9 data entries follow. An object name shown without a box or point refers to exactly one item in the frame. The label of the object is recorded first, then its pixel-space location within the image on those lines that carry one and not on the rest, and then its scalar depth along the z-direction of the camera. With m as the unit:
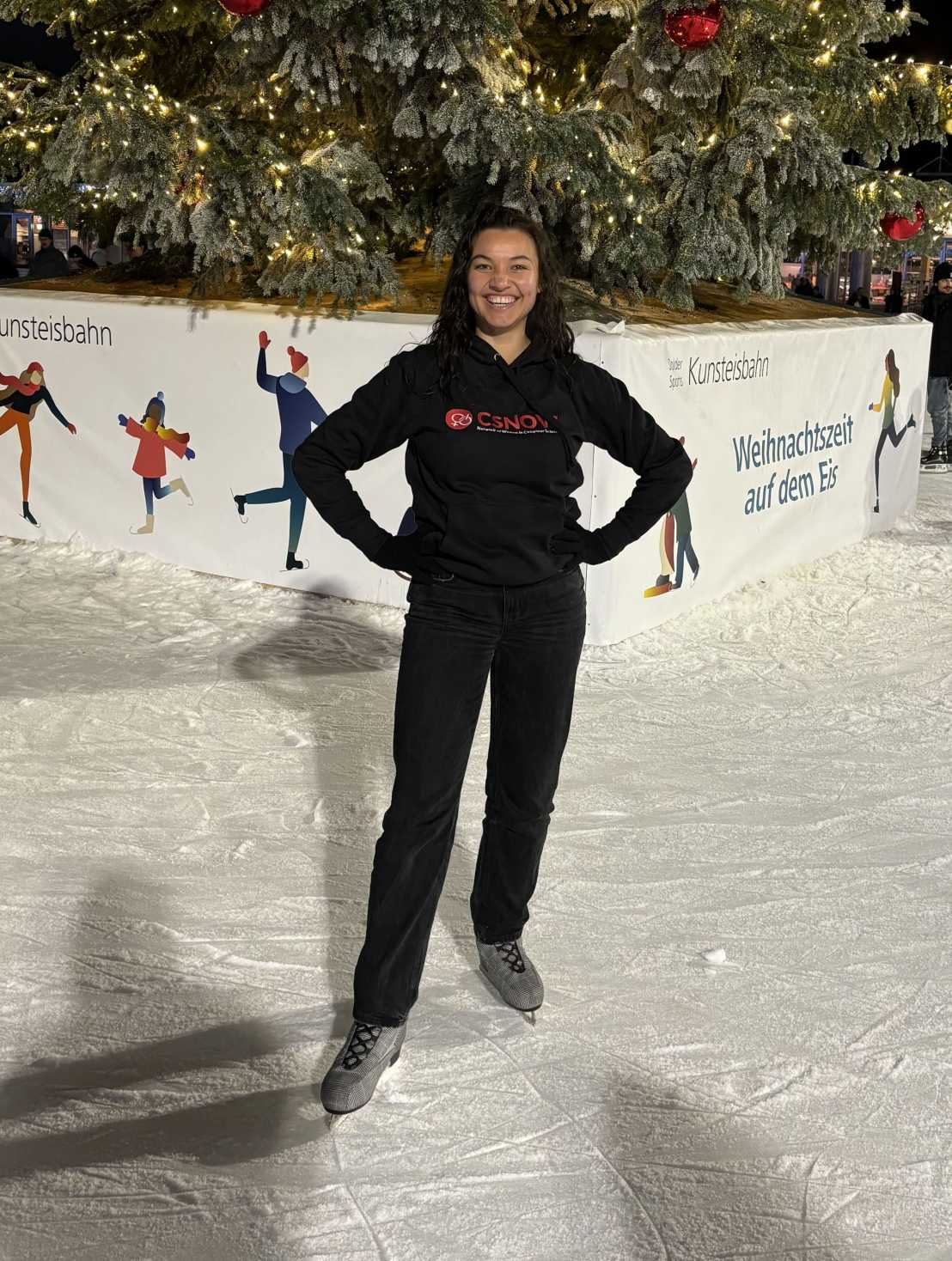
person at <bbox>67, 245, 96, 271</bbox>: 16.08
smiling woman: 2.67
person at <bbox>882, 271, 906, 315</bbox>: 20.30
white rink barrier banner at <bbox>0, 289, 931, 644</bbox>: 6.62
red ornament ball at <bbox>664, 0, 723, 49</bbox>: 6.61
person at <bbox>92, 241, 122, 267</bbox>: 21.79
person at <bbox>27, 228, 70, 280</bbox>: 13.11
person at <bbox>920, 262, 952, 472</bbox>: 12.44
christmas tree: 6.62
